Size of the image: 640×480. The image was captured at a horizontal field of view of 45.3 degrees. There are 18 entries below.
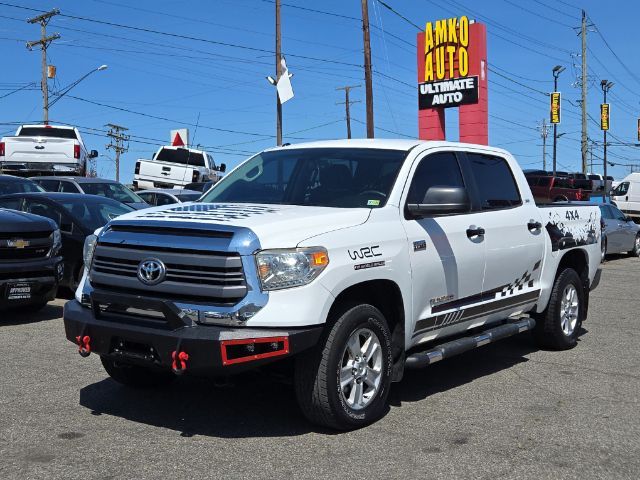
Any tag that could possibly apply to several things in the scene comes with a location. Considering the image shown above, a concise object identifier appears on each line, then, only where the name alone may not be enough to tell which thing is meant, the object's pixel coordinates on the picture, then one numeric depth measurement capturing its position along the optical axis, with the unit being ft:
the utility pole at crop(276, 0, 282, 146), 85.20
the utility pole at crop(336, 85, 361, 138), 209.87
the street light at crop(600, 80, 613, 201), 210.10
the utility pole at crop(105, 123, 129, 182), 271.28
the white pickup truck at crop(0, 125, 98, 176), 74.08
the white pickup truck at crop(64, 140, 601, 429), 14.74
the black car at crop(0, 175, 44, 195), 43.34
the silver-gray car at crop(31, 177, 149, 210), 52.01
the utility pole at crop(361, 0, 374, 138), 81.56
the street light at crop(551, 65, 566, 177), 178.29
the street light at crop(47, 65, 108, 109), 118.32
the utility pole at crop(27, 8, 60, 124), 144.66
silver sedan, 66.28
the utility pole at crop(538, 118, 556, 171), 323.16
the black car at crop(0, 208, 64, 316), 27.81
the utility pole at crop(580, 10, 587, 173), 190.19
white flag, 62.34
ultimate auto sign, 96.58
